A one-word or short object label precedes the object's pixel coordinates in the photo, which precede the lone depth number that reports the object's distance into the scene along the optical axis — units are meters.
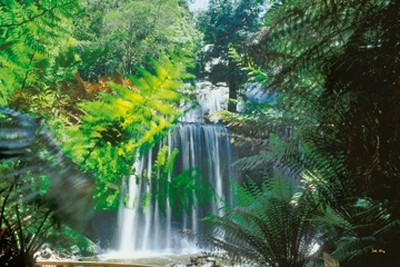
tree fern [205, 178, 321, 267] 2.76
